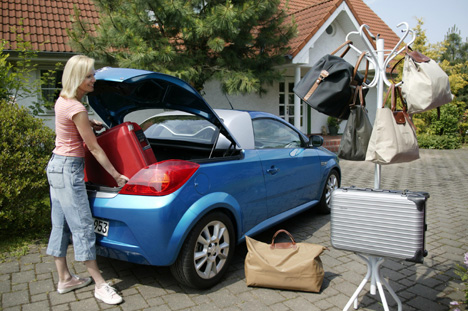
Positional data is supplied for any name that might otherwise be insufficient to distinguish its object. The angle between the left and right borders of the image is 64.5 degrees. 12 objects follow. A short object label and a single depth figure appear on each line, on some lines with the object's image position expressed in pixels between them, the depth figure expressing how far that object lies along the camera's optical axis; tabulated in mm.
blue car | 2932
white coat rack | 2805
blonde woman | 2963
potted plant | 15430
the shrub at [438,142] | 15508
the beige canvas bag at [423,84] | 2553
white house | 10070
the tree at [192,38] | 7438
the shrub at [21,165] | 3986
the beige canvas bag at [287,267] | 3188
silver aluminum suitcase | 2439
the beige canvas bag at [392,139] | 2619
